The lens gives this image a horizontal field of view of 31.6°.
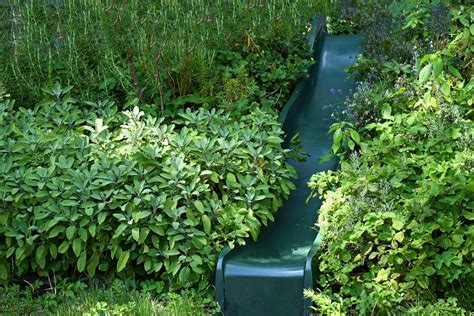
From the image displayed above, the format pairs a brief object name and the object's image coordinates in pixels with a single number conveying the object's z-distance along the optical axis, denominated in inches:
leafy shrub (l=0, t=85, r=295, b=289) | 205.2
